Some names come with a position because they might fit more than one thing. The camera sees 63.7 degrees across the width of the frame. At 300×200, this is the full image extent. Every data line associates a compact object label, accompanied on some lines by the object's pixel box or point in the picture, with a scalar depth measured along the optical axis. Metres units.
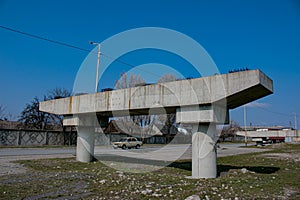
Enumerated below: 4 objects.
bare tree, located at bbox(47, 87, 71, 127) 43.50
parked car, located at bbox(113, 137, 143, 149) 33.31
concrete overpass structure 8.46
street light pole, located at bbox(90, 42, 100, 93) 18.68
